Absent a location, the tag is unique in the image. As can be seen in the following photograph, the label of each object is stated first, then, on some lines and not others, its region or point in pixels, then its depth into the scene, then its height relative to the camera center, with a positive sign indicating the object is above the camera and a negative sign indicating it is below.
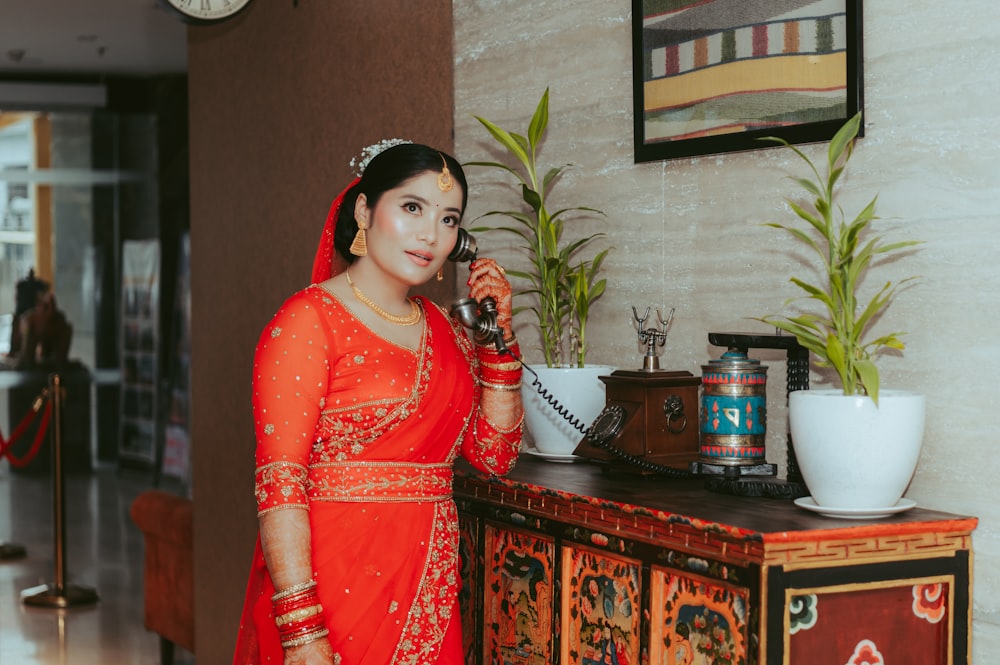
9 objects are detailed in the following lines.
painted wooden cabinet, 1.91 -0.50
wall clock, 4.20 +1.02
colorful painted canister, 2.31 -0.23
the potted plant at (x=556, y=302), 2.89 -0.02
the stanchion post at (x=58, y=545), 6.68 -1.42
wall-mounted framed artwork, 2.43 +0.49
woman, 2.18 -0.26
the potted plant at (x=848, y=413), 1.99 -0.21
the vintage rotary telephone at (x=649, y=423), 2.50 -0.28
